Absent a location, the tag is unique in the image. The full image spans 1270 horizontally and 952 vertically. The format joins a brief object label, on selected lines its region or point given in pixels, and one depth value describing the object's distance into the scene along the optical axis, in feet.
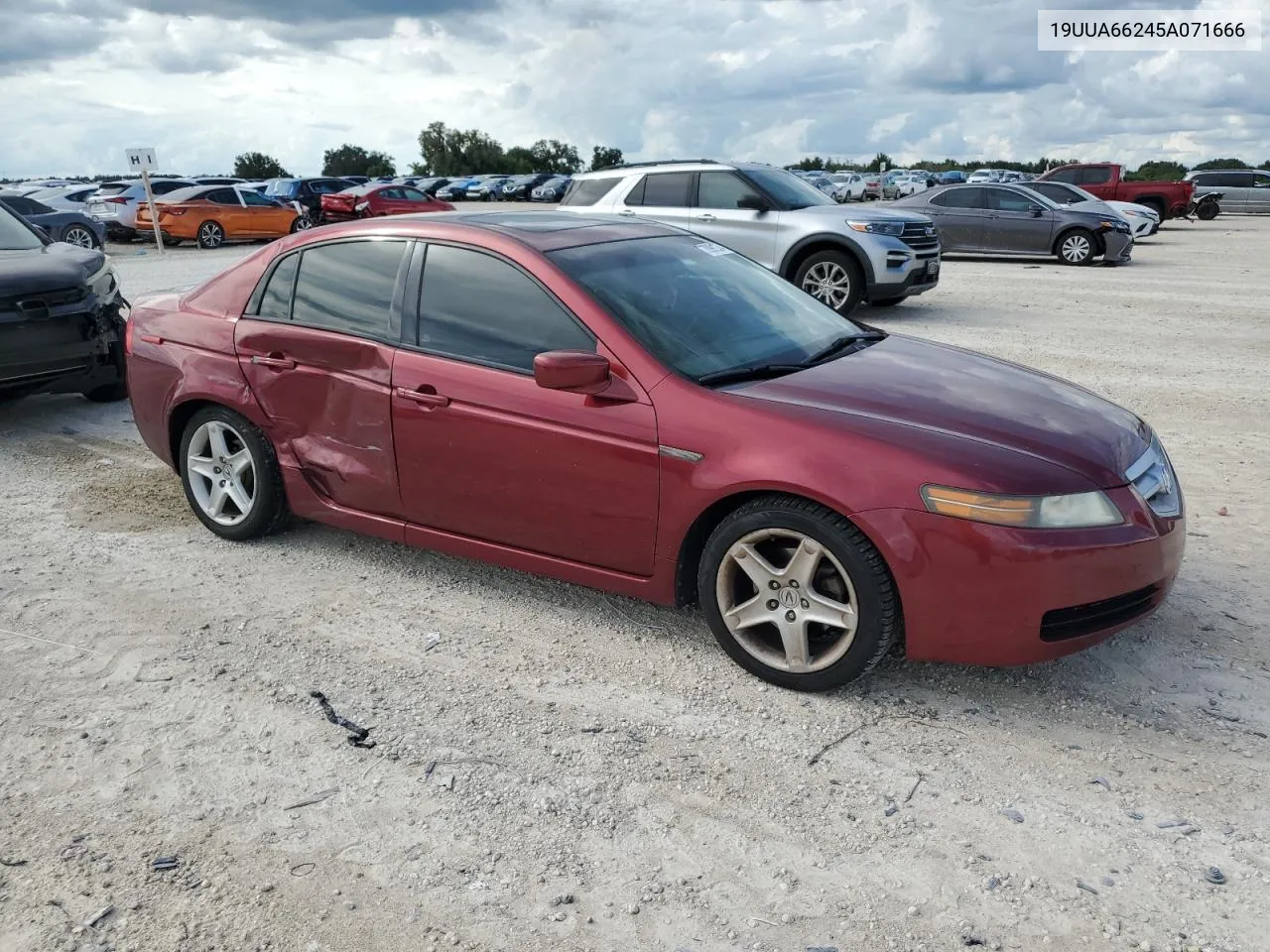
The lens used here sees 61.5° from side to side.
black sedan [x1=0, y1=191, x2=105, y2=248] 71.67
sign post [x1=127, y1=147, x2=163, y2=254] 71.82
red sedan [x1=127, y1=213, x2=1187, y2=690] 10.98
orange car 79.61
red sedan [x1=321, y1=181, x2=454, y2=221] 89.25
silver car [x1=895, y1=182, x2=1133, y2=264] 59.21
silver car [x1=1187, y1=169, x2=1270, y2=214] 110.01
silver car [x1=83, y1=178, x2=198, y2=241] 82.74
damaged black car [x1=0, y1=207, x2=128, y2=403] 22.34
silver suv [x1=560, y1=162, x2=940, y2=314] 38.42
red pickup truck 88.79
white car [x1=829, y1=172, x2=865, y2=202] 152.97
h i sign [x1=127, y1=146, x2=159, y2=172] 71.82
